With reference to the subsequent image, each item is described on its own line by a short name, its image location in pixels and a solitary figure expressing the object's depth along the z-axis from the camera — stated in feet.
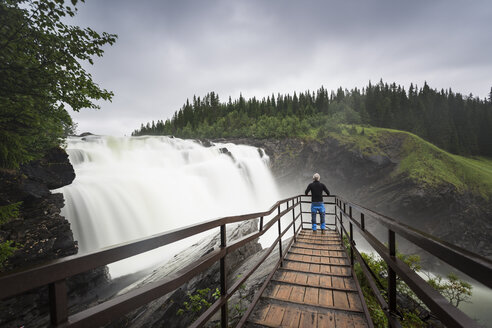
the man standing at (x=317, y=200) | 25.45
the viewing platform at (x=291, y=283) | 2.87
